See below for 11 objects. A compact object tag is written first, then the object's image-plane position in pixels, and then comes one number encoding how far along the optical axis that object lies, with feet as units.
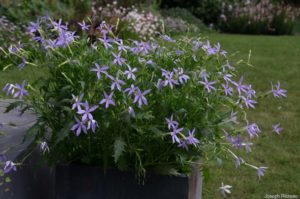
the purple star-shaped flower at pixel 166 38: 9.14
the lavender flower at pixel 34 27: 8.62
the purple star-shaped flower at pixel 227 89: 8.24
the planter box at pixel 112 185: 8.18
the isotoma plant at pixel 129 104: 7.67
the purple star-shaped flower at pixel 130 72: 7.72
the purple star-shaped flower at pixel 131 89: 7.51
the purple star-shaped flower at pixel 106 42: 8.43
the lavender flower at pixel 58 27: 8.64
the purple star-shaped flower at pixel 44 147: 7.86
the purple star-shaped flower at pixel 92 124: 7.15
